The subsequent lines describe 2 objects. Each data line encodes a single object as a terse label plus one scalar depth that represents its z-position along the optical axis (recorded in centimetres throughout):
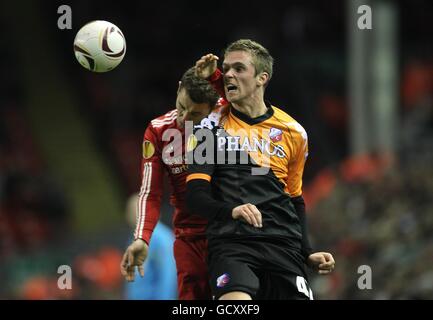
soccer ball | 1213
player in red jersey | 1241
